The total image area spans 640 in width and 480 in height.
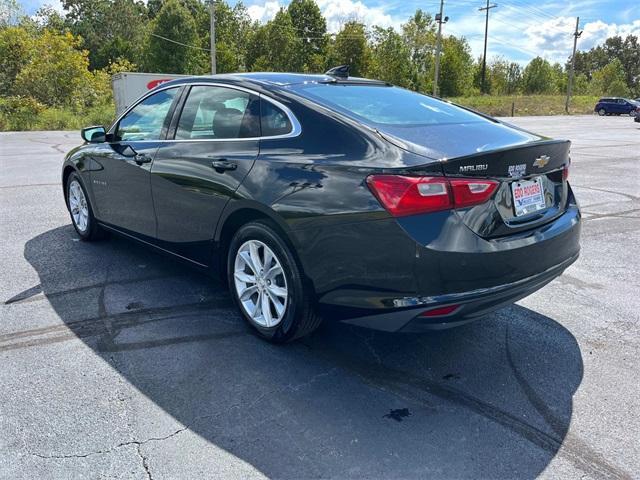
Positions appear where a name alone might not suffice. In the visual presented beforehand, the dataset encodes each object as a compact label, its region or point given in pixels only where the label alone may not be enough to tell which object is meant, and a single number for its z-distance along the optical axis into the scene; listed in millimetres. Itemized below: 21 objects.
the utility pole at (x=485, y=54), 64538
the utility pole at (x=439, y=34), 44656
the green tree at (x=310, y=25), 63594
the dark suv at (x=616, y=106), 49216
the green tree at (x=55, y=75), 32750
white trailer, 19672
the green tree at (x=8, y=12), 51781
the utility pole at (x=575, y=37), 60331
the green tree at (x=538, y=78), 75500
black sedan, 2605
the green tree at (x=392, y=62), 57188
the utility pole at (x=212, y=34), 32875
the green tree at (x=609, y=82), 82625
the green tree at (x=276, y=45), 55678
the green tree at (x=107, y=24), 72312
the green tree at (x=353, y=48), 60906
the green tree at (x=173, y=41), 51375
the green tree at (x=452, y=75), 63812
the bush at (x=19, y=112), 26000
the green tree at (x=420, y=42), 69125
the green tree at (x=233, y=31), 58469
